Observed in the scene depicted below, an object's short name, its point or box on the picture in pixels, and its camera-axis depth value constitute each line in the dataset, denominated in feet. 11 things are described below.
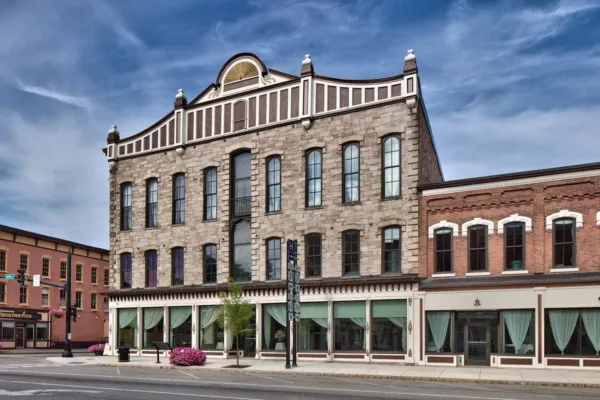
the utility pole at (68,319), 125.08
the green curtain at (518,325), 87.86
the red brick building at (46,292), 170.91
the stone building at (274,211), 99.45
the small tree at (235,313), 99.28
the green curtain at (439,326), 92.99
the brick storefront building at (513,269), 85.05
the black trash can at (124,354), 109.70
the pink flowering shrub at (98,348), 135.03
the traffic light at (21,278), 125.29
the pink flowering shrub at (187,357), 99.25
